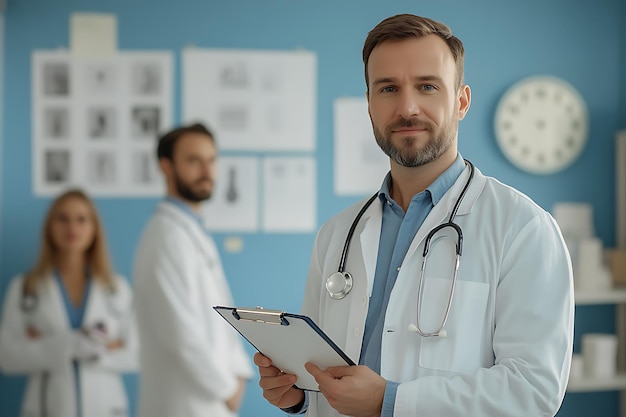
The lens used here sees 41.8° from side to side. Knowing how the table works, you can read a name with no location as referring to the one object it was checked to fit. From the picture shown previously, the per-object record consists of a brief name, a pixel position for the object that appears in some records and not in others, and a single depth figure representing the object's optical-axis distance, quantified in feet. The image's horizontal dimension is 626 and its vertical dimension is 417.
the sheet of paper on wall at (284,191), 13.57
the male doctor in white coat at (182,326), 10.38
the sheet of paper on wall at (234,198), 13.47
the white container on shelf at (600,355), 13.21
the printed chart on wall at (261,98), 13.46
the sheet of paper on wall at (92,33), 13.15
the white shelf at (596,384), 13.06
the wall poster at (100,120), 13.17
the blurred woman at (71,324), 11.91
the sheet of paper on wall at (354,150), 13.65
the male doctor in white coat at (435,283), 4.61
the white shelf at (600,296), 13.10
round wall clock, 14.02
